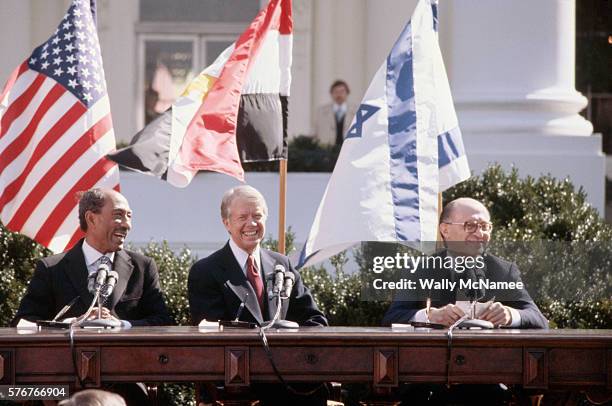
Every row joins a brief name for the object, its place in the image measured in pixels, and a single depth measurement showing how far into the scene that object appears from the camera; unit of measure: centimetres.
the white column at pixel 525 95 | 2475
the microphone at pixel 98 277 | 1454
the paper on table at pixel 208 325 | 1460
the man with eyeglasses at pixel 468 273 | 1549
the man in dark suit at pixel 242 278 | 1567
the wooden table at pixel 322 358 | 1365
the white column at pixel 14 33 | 3228
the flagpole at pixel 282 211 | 1767
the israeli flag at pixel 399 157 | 1712
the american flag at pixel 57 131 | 1850
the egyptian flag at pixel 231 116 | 1769
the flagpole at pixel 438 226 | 1723
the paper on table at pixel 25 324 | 1479
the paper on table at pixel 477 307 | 1505
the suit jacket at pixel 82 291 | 1573
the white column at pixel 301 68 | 3334
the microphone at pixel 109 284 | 1459
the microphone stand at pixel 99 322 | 1453
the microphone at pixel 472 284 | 1516
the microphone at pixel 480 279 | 1525
